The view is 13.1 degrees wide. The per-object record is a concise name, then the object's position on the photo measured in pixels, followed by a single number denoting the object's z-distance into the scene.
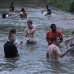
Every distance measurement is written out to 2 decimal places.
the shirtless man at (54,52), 11.14
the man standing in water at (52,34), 14.08
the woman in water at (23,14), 28.97
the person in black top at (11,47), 11.67
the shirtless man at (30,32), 15.77
